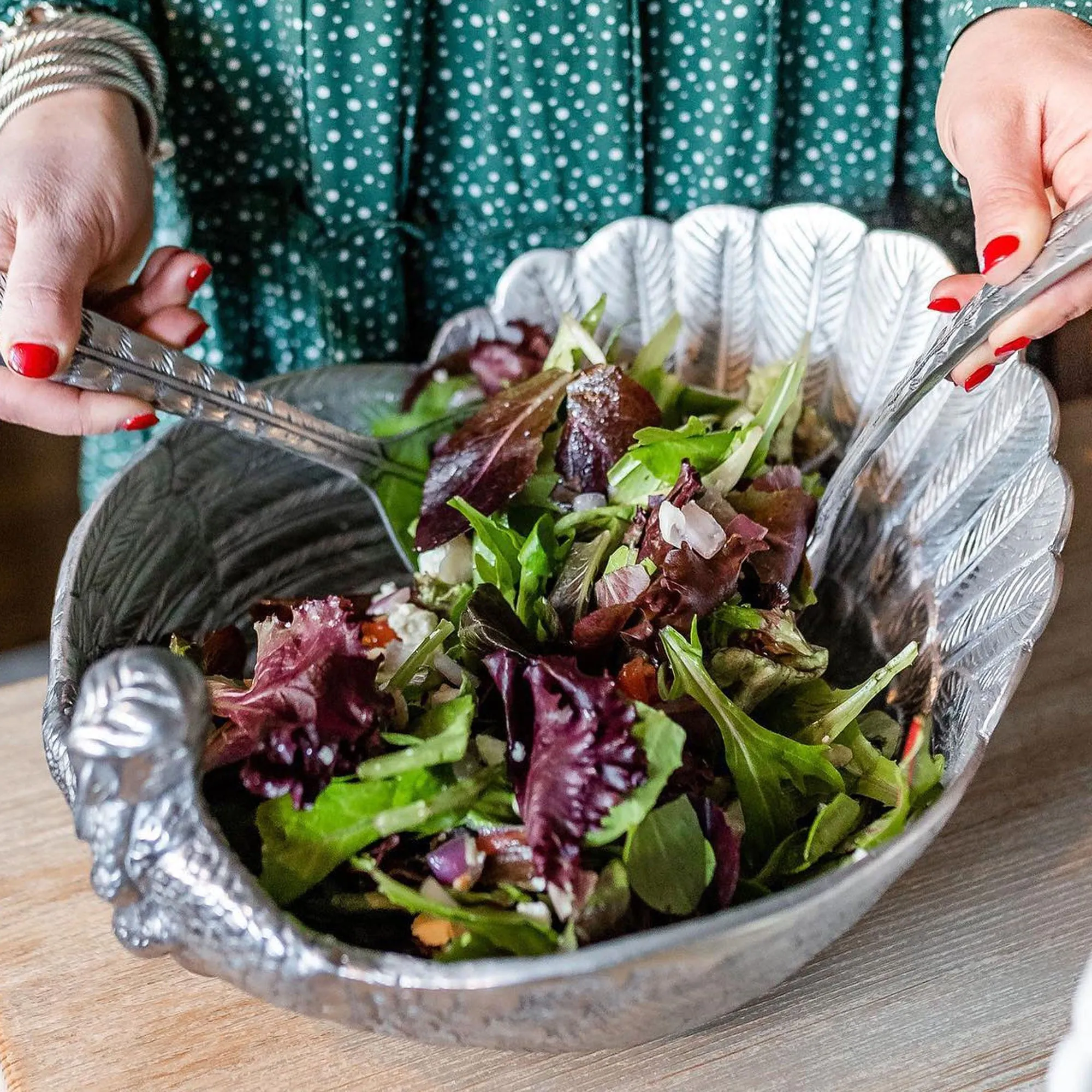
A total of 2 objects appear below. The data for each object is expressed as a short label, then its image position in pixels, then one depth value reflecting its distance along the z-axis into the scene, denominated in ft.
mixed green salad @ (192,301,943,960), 1.33
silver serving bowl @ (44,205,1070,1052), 1.14
